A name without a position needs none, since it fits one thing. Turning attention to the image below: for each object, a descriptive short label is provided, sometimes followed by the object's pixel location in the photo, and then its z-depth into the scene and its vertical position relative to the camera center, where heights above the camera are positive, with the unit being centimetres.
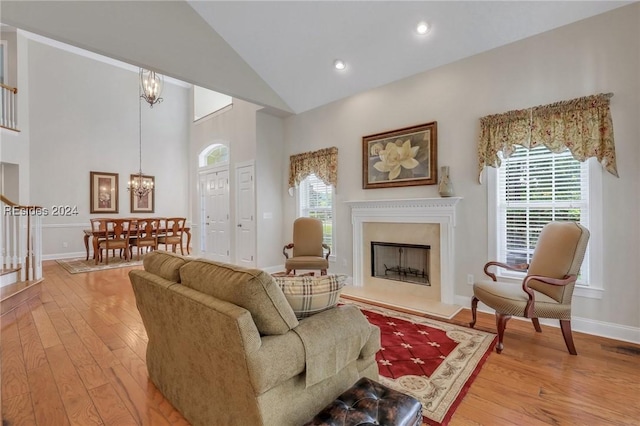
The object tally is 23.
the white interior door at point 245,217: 575 -7
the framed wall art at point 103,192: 754 +61
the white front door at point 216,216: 665 -6
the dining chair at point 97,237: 625 -48
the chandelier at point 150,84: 490 +223
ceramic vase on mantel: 364 +34
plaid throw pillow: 148 -41
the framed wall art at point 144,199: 812 +44
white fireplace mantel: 371 -8
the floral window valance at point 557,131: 275 +84
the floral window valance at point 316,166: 493 +85
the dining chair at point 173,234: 706 -50
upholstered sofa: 119 -62
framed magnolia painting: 389 +79
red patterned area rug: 189 -121
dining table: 626 -42
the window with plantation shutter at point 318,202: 517 +20
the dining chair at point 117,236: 630 -49
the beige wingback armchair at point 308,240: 482 -46
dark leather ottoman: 115 -83
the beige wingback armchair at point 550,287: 246 -70
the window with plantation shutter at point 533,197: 296 +15
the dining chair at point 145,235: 668 -48
